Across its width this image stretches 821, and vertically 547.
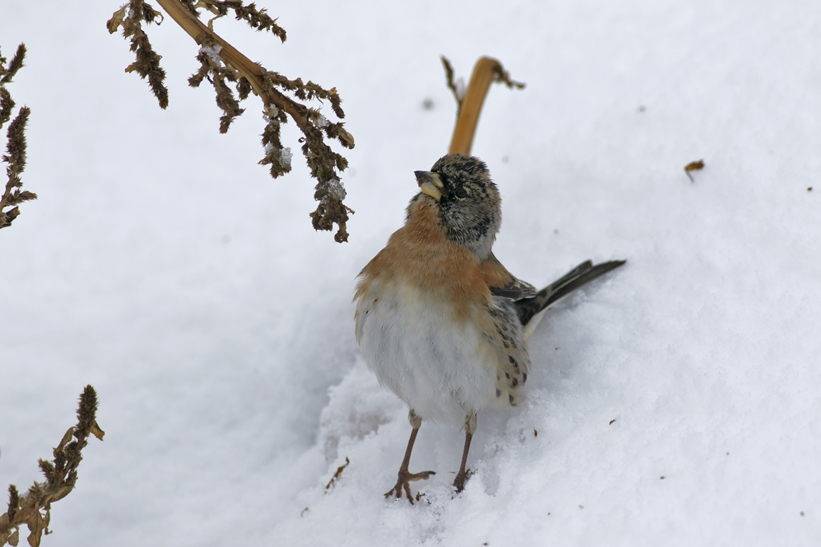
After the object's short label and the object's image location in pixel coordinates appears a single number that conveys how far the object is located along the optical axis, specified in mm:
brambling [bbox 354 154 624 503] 5867
